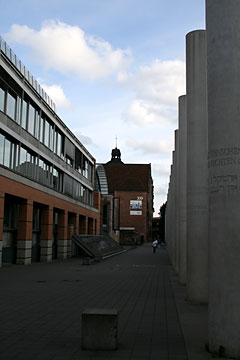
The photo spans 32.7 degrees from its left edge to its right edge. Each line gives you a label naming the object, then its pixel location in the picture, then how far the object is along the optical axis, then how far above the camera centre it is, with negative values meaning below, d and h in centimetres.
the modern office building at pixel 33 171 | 2348 +378
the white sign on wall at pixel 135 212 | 9356 +306
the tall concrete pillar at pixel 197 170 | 1133 +163
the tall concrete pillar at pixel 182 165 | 1694 +256
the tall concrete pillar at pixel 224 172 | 596 +84
